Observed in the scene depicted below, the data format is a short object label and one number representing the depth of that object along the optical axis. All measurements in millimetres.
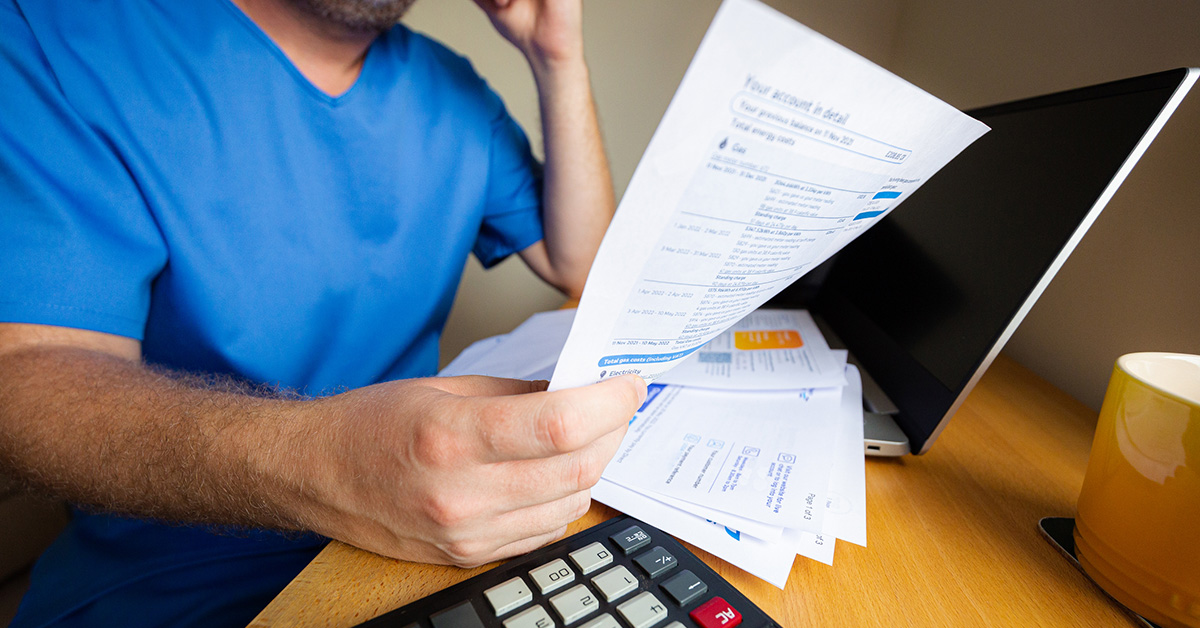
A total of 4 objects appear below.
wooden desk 277
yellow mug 258
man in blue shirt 287
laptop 356
